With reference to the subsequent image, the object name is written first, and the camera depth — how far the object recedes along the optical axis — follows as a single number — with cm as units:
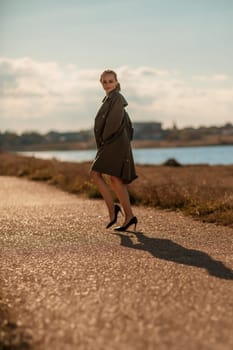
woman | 688
